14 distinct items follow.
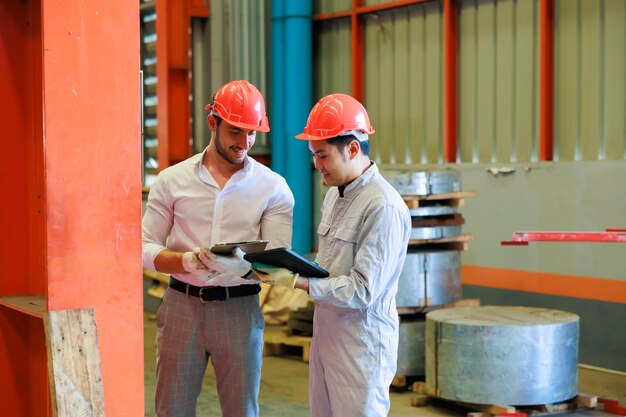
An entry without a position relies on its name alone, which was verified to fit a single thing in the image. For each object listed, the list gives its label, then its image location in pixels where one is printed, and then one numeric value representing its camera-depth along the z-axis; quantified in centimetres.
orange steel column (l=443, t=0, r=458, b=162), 990
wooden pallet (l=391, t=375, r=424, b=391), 754
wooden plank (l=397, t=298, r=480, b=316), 760
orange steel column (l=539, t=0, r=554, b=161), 888
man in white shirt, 401
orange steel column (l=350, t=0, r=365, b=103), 1117
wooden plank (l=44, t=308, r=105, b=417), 306
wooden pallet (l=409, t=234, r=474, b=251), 773
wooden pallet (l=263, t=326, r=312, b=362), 895
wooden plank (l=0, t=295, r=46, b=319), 328
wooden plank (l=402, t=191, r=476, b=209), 761
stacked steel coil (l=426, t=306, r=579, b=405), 657
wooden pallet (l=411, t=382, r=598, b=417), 661
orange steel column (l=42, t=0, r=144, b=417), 311
